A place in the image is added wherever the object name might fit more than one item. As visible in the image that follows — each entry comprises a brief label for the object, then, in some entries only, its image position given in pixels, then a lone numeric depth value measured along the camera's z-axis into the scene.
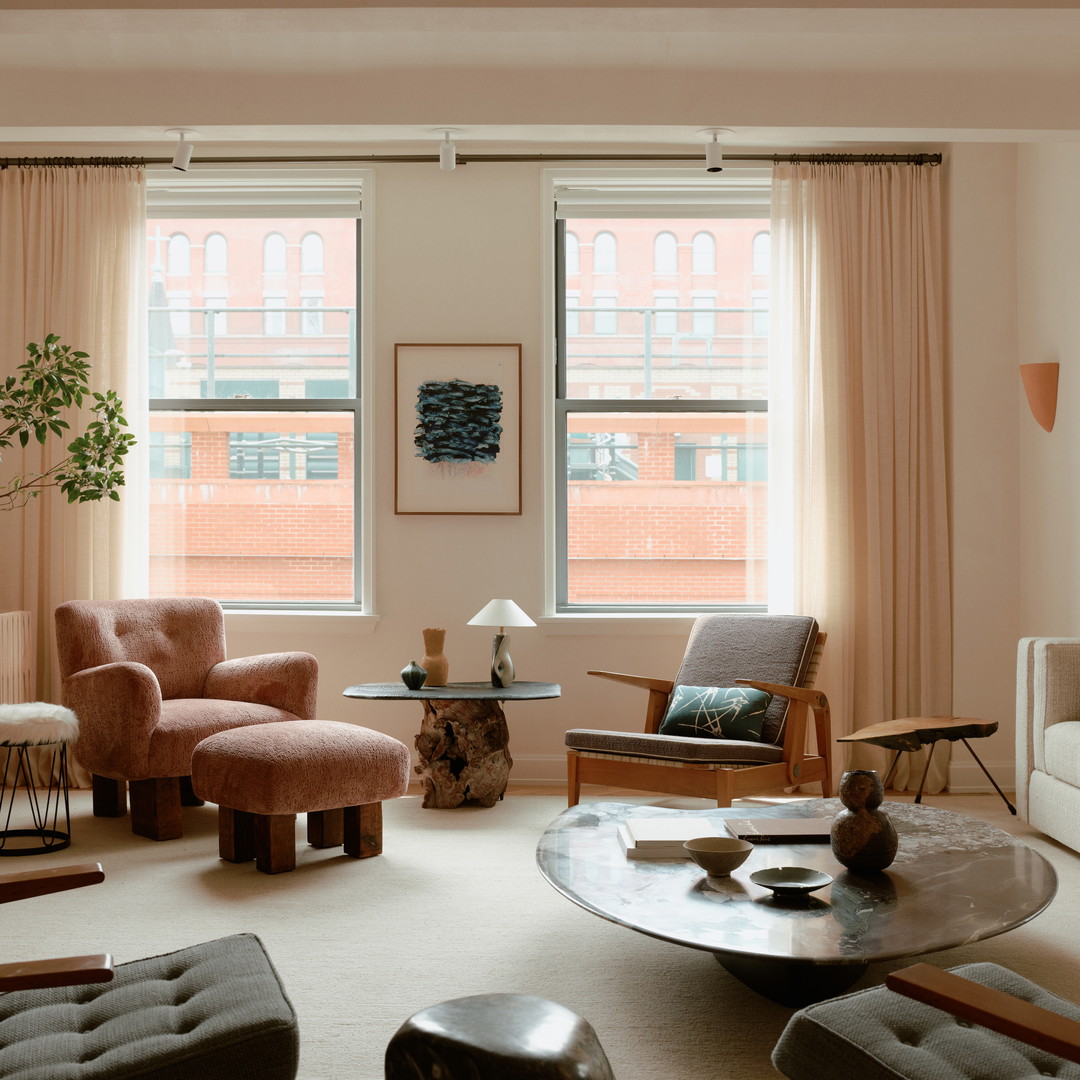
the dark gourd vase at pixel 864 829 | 2.50
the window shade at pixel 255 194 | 5.19
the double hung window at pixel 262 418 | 5.30
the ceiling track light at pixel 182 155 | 4.48
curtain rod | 5.00
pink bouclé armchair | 3.97
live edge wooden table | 3.97
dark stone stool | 1.42
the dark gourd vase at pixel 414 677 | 4.52
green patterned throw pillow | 4.18
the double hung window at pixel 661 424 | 5.26
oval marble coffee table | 2.12
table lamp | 4.57
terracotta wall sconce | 4.58
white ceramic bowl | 2.50
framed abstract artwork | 5.12
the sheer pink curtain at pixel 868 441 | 4.91
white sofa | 3.73
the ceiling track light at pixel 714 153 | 4.43
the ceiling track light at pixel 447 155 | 4.45
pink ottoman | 3.52
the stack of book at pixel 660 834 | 2.72
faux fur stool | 3.77
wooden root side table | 4.54
